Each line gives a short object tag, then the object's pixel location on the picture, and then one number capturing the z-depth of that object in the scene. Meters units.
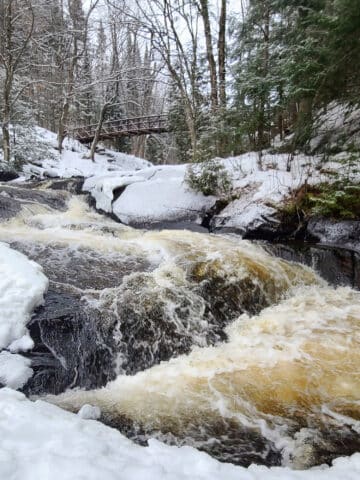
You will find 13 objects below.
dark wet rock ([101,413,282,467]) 1.95
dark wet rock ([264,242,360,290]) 4.90
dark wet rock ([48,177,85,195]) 9.45
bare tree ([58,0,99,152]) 15.65
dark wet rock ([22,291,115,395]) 2.49
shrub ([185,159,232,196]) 7.37
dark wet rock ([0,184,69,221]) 6.40
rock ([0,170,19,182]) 11.03
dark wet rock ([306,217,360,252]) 5.57
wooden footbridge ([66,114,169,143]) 18.09
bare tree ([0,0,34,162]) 10.62
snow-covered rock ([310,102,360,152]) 5.73
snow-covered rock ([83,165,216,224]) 7.43
